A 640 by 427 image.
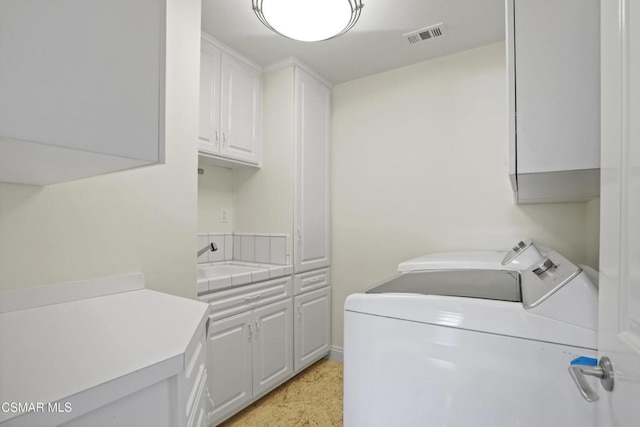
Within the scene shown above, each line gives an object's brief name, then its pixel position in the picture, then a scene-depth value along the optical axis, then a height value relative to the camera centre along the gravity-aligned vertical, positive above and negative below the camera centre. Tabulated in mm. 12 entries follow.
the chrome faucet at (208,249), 2244 -249
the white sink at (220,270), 2284 -426
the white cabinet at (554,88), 913 +379
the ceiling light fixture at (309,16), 1550 +999
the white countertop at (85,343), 544 -290
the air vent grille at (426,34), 2080 +1212
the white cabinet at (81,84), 510 +236
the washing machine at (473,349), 826 -398
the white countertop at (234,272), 1797 -413
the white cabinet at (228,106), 2170 +787
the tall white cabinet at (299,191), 2488 +187
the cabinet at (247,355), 1838 -911
